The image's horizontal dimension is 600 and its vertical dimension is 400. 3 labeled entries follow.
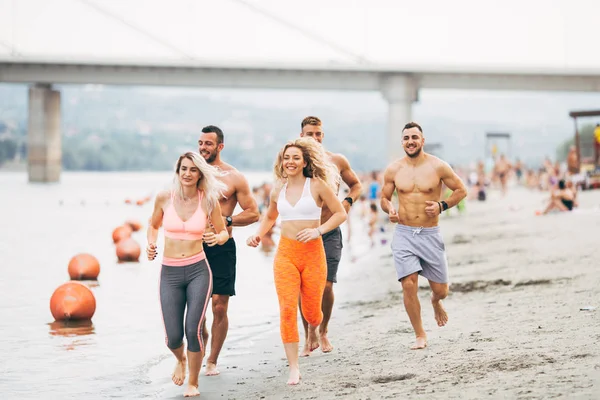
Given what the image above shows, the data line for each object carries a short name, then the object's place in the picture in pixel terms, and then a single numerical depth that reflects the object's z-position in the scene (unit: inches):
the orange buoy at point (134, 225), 1315.5
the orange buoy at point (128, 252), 865.5
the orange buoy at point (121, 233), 1052.5
